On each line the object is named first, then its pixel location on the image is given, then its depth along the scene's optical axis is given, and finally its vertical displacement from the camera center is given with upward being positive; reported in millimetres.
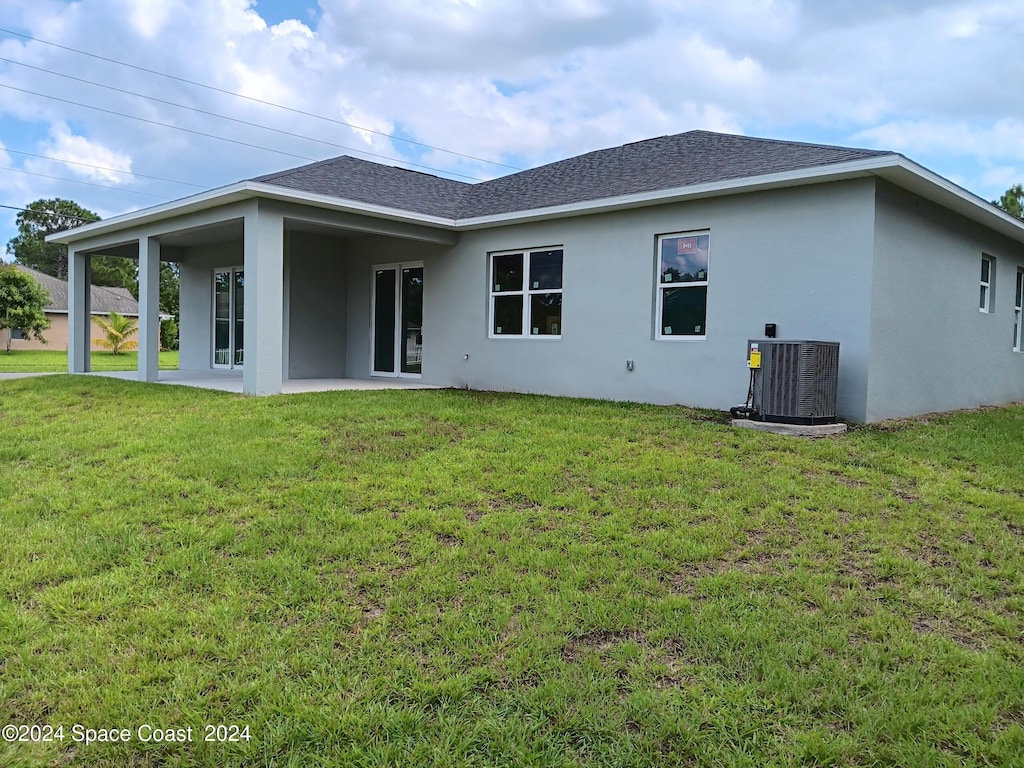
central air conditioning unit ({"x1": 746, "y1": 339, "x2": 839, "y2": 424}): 7227 -188
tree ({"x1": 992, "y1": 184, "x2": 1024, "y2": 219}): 26141 +6409
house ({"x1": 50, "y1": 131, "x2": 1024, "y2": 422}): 8047 +1280
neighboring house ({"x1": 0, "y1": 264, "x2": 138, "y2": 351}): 33469 +2190
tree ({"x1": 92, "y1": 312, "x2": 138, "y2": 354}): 30798 +891
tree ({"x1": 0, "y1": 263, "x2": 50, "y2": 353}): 28797 +2010
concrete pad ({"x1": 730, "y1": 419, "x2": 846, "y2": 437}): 7090 -702
